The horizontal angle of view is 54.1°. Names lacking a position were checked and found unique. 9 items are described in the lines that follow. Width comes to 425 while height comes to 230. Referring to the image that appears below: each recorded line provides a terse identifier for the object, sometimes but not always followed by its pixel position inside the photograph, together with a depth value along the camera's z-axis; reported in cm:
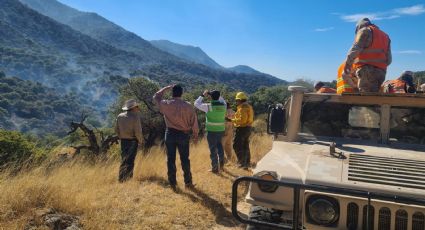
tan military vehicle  319
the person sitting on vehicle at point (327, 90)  586
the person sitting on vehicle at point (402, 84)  634
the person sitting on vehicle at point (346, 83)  546
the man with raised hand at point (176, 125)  667
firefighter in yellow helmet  852
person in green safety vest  793
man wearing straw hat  728
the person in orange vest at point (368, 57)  541
